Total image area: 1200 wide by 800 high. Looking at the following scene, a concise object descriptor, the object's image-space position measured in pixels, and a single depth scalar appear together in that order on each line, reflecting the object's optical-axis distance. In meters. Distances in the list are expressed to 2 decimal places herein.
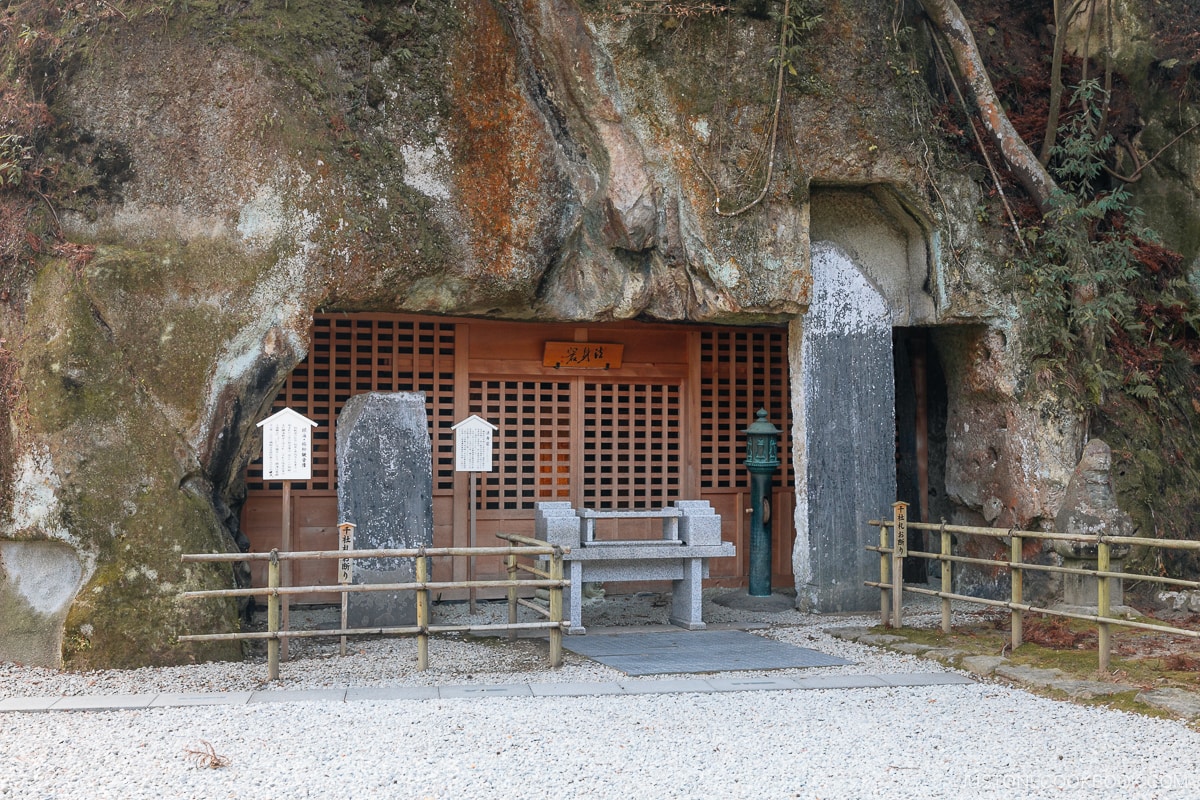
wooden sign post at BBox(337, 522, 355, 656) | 8.18
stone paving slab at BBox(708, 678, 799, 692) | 7.20
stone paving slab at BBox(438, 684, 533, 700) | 6.93
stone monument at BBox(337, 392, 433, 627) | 9.16
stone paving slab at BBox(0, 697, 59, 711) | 6.50
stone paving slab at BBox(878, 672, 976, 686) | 7.36
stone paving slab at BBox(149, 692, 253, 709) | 6.62
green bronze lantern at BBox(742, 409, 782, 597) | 11.00
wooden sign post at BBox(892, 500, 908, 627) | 9.30
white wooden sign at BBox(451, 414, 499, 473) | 9.79
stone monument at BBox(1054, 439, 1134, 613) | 9.50
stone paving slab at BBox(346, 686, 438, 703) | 6.79
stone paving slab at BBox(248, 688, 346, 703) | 6.73
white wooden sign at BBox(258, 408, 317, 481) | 8.30
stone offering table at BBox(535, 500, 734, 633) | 9.23
